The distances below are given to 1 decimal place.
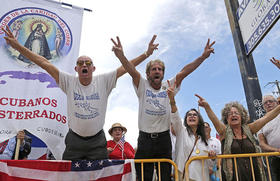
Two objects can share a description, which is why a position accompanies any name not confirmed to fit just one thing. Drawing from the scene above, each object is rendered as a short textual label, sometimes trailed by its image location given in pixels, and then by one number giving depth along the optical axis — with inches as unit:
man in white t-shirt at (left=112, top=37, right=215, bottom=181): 111.1
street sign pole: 166.9
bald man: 106.1
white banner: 133.1
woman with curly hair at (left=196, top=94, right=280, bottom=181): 107.0
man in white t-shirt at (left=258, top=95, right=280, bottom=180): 130.1
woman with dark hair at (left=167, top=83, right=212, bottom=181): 113.0
